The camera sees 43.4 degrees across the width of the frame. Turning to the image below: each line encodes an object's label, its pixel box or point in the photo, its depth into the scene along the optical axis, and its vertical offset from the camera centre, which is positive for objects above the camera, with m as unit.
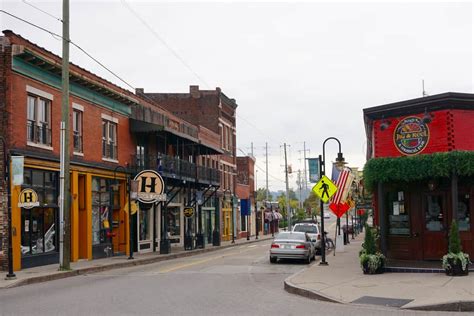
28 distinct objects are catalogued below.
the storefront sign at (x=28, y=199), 19.75 +0.12
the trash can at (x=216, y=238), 44.69 -2.95
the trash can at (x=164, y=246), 32.75 -2.51
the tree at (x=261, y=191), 135.91 +1.87
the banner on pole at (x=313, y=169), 44.02 +2.23
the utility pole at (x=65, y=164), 20.95 +1.35
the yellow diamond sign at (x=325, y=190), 21.14 +0.27
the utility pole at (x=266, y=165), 98.18 +5.59
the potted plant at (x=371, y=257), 16.90 -1.73
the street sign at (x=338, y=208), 25.32 -0.47
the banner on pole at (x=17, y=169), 18.95 +1.08
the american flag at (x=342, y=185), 25.69 +0.53
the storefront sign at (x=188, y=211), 39.12 -0.73
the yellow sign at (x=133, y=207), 28.26 -0.30
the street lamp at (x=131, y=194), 27.26 +0.32
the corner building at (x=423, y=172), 16.42 +0.65
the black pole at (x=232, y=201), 50.28 -0.18
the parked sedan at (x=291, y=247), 24.47 -2.04
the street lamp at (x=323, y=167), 21.06 +1.14
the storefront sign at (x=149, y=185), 29.27 +0.77
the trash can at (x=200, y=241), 39.91 -2.77
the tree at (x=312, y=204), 128.90 -1.46
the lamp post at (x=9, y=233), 18.13 -0.94
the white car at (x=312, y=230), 30.92 -1.74
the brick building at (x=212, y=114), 55.06 +7.97
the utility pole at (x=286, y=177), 75.81 +2.80
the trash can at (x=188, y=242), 37.28 -2.68
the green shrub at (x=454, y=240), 15.42 -1.16
